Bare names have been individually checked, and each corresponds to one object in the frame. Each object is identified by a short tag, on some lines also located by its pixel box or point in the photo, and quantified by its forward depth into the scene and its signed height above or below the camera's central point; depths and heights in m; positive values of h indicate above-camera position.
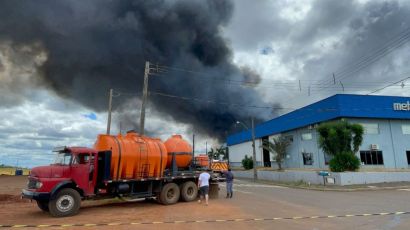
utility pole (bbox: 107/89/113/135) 26.23 +4.77
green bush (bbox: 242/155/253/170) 59.28 +1.76
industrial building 35.91 +5.65
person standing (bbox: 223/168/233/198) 18.94 -0.61
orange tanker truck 11.98 -0.03
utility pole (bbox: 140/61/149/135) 20.90 +4.68
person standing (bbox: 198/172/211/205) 15.96 -0.46
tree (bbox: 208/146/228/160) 91.53 +5.92
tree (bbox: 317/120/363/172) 29.50 +2.88
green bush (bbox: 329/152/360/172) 29.19 +0.93
